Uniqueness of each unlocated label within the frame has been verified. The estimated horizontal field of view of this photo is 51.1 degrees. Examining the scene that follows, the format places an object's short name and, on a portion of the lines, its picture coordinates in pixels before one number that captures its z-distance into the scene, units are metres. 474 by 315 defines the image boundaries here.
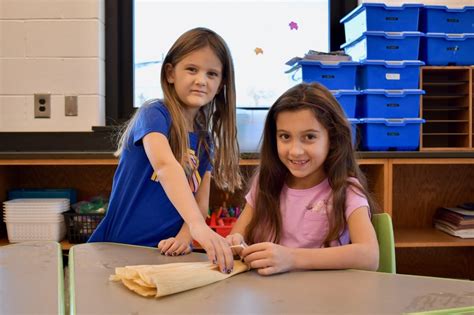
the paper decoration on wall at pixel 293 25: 2.52
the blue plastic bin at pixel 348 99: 2.14
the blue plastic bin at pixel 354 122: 2.14
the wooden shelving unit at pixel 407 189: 2.11
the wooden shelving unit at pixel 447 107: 2.29
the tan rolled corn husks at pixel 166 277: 0.77
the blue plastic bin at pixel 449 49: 2.21
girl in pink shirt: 1.23
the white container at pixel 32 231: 2.08
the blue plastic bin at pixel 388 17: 2.16
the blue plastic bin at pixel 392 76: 2.17
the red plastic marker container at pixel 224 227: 2.06
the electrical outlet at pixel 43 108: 2.31
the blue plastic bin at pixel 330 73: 2.13
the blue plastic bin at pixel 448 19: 2.21
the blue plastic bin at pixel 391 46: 2.17
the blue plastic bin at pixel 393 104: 2.16
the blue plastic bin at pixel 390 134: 2.14
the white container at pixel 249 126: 2.33
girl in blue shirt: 1.26
